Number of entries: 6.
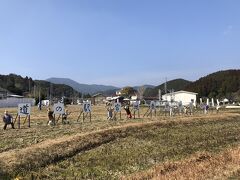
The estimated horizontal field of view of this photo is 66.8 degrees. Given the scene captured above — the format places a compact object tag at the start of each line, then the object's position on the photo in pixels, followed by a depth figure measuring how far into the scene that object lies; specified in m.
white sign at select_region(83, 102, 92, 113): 19.10
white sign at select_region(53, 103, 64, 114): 17.48
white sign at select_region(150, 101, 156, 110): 24.76
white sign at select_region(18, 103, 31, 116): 16.69
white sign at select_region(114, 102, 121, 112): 21.31
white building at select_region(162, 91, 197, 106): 69.01
